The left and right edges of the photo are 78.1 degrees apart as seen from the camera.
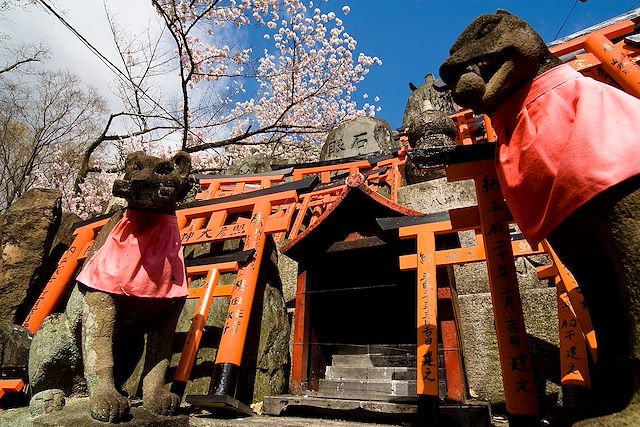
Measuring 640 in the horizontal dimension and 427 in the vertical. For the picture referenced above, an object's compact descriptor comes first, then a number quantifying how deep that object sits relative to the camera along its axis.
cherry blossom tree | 10.55
